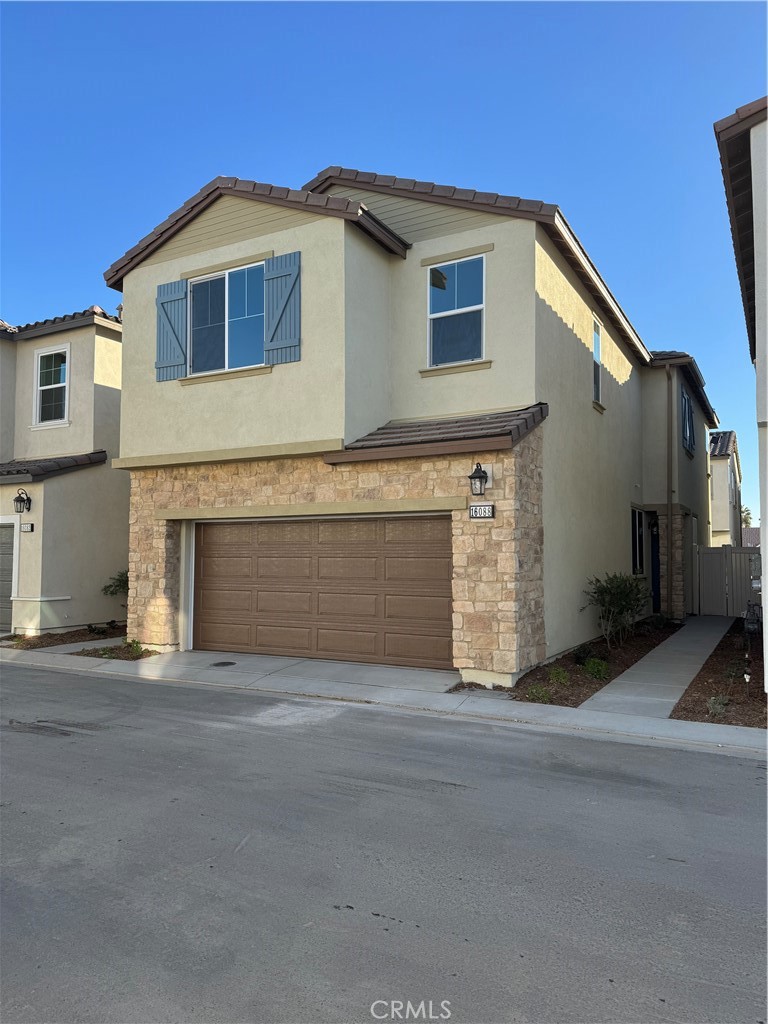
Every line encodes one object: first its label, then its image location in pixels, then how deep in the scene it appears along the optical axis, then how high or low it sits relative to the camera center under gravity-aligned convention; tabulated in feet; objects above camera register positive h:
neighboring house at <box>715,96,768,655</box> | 22.93 +13.71
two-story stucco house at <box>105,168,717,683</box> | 32.27 +6.28
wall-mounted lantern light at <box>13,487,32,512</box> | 46.98 +2.97
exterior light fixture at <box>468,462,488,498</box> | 30.35 +2.89
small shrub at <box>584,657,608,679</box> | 32.56 -5.82
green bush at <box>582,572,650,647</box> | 39.47 -3.13
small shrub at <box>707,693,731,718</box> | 25.73 -6.07
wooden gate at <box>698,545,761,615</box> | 60.95 -3.10
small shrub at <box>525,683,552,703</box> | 28.12 -6.11
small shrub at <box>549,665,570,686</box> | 30.14 -5.76
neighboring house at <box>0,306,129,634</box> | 47.26 +5.04
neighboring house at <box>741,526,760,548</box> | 150.92 +1.91
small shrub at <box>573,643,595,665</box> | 34.88 -5.70
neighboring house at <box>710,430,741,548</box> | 99.14 +9.05
